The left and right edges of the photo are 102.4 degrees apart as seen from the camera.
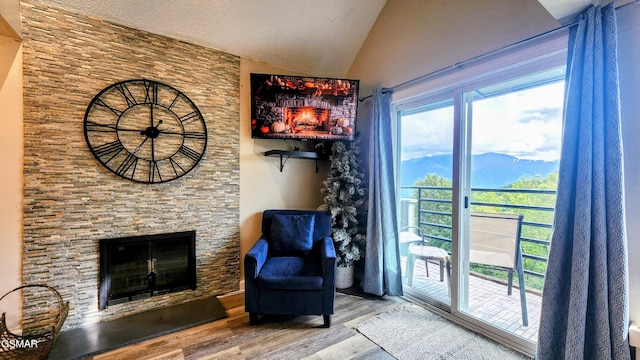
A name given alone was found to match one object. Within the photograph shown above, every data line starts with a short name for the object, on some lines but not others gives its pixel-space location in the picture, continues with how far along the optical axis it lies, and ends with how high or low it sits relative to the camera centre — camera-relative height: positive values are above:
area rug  1.80 -1.23
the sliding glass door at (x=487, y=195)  1.84 -0.14
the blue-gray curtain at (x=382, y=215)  2.61 -0.39
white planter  2.84 -1.10
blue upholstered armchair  2.08 -0.85
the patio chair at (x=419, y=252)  2.42 -0.73
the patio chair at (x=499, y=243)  1.95 -0.52
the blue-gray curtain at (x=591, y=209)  1.32 -0.17
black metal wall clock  2.14 +0.41
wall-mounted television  2.57 +0.73
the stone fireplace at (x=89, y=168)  1.93 +0.07
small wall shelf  2.77 +0.26
